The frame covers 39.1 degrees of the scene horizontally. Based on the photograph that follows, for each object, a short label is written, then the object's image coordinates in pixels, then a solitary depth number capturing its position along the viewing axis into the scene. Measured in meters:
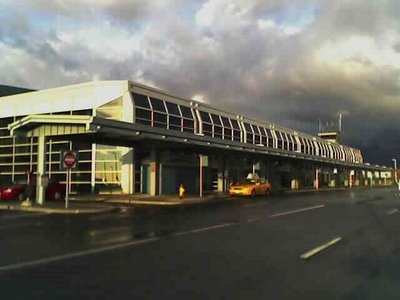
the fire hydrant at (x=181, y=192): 36.96
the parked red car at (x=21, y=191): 35.20
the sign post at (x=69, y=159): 27.47
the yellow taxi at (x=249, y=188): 44.55
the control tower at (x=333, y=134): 125.28
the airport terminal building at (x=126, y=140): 31.50
